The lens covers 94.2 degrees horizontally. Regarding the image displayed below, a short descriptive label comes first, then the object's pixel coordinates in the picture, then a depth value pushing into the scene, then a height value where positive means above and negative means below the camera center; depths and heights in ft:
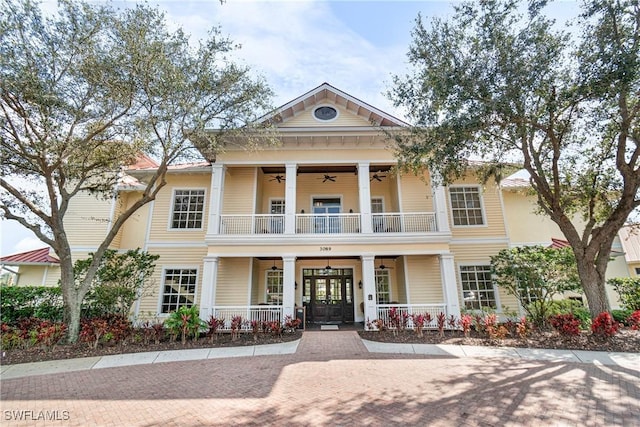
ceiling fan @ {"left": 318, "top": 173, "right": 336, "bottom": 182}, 46.39 +16.59
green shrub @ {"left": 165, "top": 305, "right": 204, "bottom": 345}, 30.48 -3.47
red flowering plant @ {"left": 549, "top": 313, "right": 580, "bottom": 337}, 27.71 -3.79
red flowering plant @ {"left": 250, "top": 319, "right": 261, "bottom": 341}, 31.63 -4.21
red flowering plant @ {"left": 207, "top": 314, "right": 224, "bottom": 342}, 31.23 -4.16
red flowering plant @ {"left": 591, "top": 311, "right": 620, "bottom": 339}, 26.50 -3.74
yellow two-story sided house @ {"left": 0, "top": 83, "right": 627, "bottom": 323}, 37.04 +7.91
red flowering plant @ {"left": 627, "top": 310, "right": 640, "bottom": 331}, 28.35 -3.52
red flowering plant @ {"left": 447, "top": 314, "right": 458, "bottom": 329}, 32.54 -3.97
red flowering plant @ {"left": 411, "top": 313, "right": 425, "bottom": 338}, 30.91 -3.89
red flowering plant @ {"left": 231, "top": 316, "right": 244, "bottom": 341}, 31.58 -4.06
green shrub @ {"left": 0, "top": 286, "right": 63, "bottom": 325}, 33.83 -1.45
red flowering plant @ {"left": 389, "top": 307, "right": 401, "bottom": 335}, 32.17 -3.73
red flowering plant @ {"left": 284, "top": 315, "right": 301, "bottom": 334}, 33.17 -4.01
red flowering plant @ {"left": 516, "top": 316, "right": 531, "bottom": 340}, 28.84 -4.41
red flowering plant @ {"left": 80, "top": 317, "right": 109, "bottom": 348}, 27.99 -3.91
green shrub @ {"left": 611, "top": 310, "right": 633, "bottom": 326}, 35.91 -3.79
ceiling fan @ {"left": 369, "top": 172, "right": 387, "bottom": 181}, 46.85 +16.89
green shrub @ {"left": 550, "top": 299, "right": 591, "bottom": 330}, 34.59 -3.01
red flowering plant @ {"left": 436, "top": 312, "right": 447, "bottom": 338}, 30.74 -3.95
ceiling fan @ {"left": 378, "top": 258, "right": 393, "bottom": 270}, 44.39 +2.88
